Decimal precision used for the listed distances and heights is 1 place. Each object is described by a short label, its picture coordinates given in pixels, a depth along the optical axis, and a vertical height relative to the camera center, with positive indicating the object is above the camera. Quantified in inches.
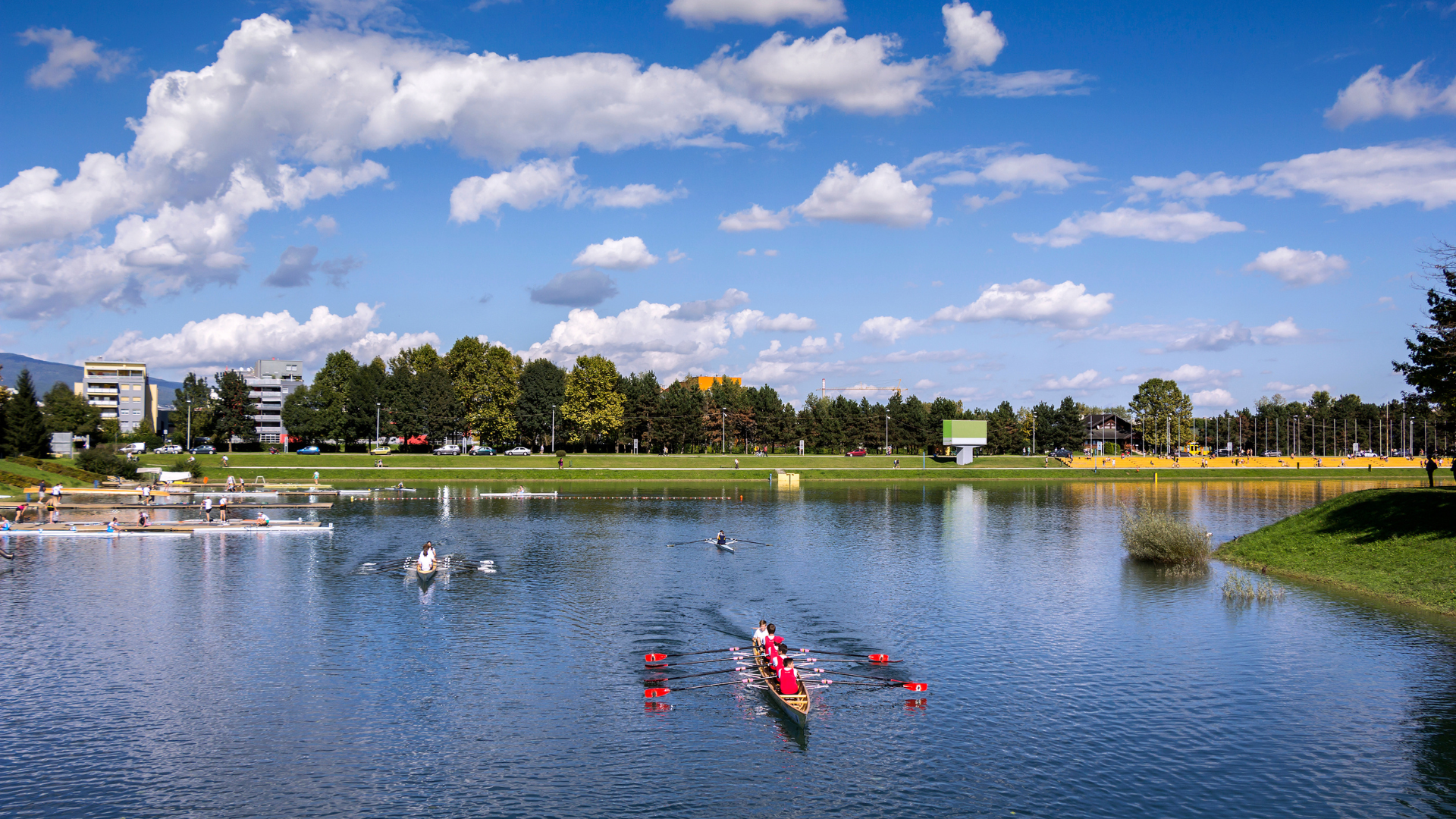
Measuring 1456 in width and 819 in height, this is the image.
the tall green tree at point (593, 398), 6378.0 +265.6
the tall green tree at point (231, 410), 5615.2 +188.4
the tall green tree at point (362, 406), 5974.4 +217.4
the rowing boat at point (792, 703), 1082.1 -330.5
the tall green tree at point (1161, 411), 7116.1 +131.1
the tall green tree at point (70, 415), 5319.9 +165.4
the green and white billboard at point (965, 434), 6259.8 -22.9
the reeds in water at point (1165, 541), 2188.7 -277.1
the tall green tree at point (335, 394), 5866.1 +300.4
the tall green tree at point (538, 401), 6284.5 +244.1
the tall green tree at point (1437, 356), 1876.2 +145.3
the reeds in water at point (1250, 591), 1795.0 -332.7
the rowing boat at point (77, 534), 2615.7 -262.9
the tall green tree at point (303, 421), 5826.8 +120.2
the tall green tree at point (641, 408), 6638.8 +195.2
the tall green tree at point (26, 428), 4158.5 +72.1
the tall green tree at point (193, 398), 6889.8 +337.9
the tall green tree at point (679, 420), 6545.3 +104.6
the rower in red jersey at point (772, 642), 1253.1 -291.3
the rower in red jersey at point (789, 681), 1132.5 -309.7
